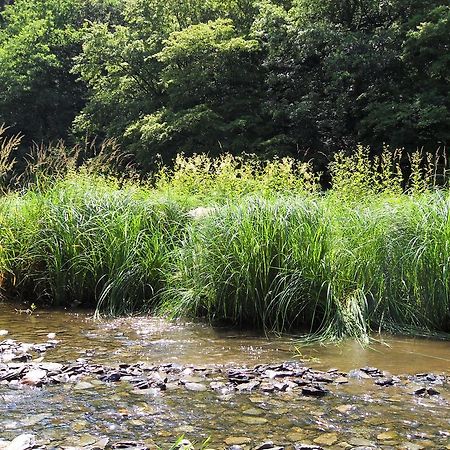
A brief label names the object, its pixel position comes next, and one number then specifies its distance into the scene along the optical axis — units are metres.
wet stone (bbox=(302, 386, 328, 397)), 3.30
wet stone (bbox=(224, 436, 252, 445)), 2.68
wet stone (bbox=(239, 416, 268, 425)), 2.91
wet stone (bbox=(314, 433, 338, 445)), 2.67
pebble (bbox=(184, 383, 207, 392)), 3.43
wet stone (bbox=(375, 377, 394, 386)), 3.52
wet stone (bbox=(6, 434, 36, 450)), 2.49
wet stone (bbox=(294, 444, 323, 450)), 2.58
